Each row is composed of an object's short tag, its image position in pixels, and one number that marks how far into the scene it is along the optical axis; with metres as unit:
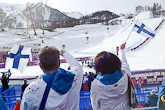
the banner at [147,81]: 6.92
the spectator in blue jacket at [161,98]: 1.36
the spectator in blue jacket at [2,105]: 1.10
